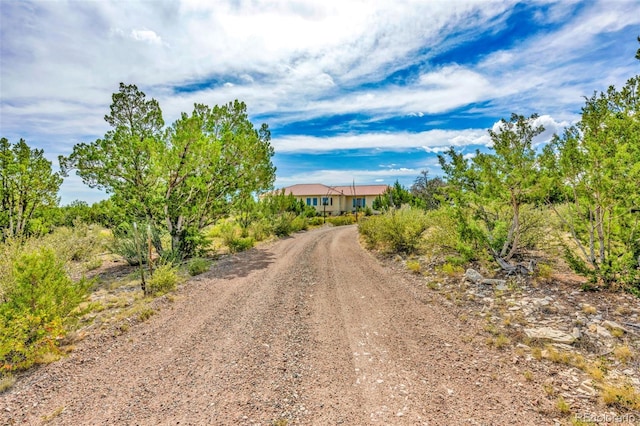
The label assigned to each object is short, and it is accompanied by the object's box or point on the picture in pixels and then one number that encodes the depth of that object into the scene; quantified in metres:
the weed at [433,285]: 8.11
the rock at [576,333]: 4.77
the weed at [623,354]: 4.16
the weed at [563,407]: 3.31
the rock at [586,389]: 3.60
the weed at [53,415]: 3.46
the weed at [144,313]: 6.39
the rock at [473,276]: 8.04
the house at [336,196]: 52.31
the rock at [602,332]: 4.79
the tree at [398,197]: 38.31
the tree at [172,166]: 11.71
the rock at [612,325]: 4.88
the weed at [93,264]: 12.00
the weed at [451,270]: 8.87
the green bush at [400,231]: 12.59
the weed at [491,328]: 5.31
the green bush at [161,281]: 8.24
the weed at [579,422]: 3.08
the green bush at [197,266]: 10.62
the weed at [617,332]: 4.72
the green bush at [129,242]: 11.62
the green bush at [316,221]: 34.63
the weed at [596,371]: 3.82
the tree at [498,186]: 7.64
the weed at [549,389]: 3.64
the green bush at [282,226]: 22.22
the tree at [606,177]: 6.18
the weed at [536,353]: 4.44
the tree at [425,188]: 31.27
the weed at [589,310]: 5.53
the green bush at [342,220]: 36.25
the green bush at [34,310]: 4.56
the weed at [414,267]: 9.78
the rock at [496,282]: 7.45
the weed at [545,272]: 7.48
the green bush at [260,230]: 19.56
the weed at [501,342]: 4.84
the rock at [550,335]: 4.75
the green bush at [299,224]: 25.28
